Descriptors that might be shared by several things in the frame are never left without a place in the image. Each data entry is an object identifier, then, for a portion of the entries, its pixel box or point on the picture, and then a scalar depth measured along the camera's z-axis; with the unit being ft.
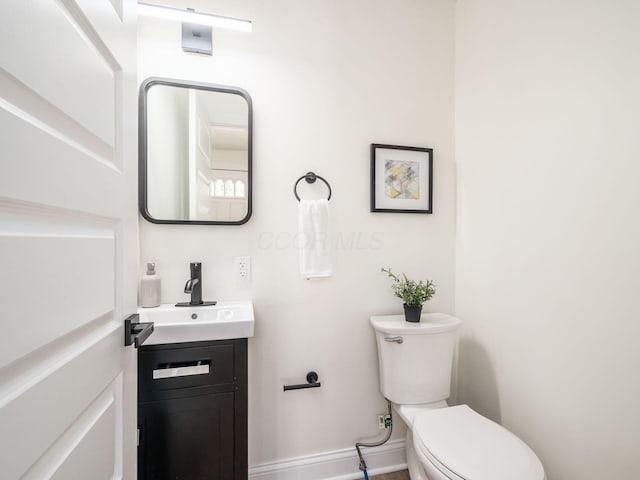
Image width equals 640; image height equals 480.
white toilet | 3.16
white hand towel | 4.76
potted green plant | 4.80
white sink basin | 3.57
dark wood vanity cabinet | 3.56
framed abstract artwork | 5.31
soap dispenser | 4.26
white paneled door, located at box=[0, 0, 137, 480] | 1.20
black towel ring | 4.93
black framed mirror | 4.40
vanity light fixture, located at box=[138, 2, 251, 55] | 4.08
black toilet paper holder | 4.79
